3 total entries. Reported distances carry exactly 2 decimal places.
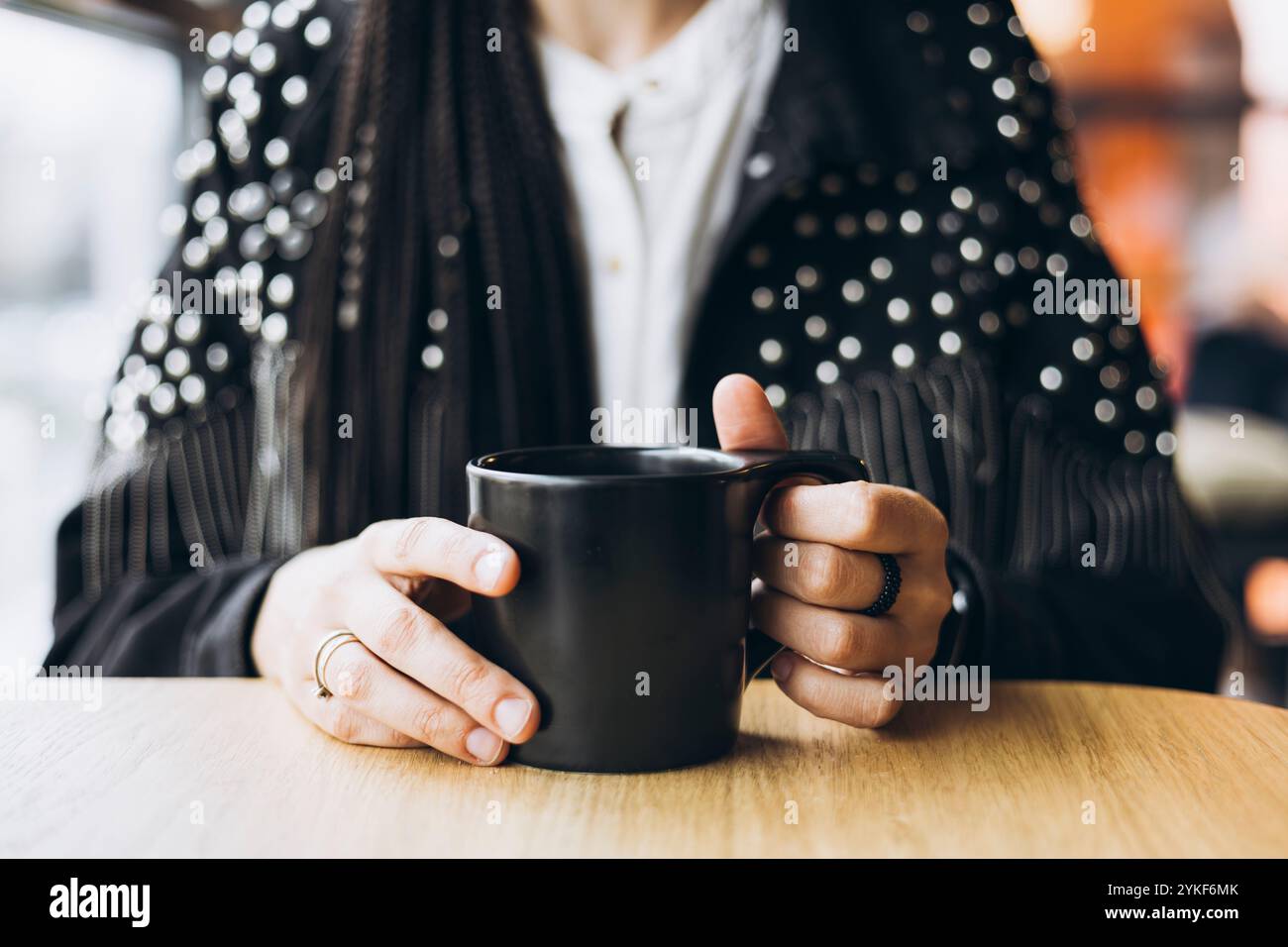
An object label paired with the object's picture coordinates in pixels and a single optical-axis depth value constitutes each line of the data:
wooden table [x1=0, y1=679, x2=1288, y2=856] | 0.41
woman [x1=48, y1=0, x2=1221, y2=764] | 1.01
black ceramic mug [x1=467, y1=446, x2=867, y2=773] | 0.44
